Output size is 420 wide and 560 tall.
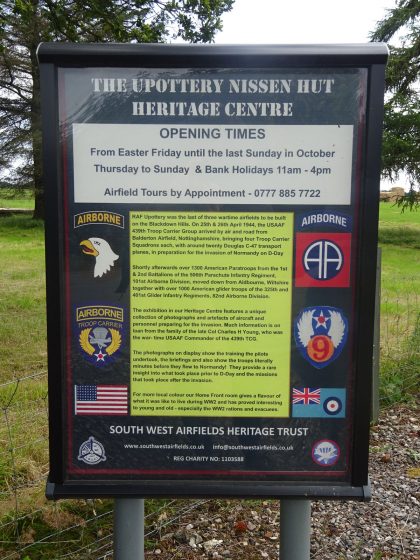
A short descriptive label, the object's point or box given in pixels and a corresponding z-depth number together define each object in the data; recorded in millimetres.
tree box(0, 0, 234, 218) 8453
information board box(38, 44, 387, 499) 2137
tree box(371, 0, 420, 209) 22891
